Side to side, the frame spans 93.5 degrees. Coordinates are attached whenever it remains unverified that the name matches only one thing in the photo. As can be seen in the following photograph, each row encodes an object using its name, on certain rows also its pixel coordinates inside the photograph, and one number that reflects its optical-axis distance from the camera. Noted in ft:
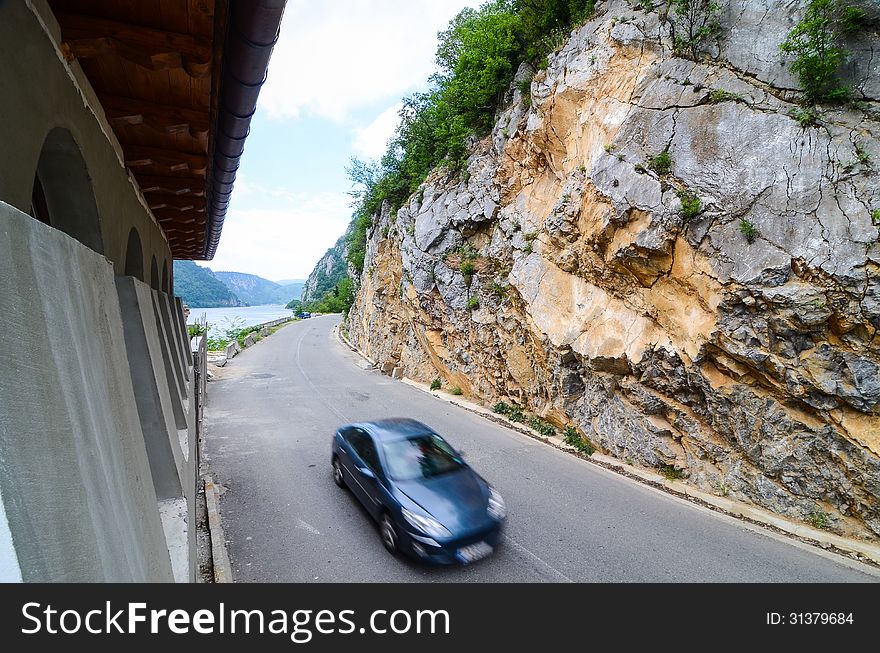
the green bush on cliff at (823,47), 22.62
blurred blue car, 17.02
